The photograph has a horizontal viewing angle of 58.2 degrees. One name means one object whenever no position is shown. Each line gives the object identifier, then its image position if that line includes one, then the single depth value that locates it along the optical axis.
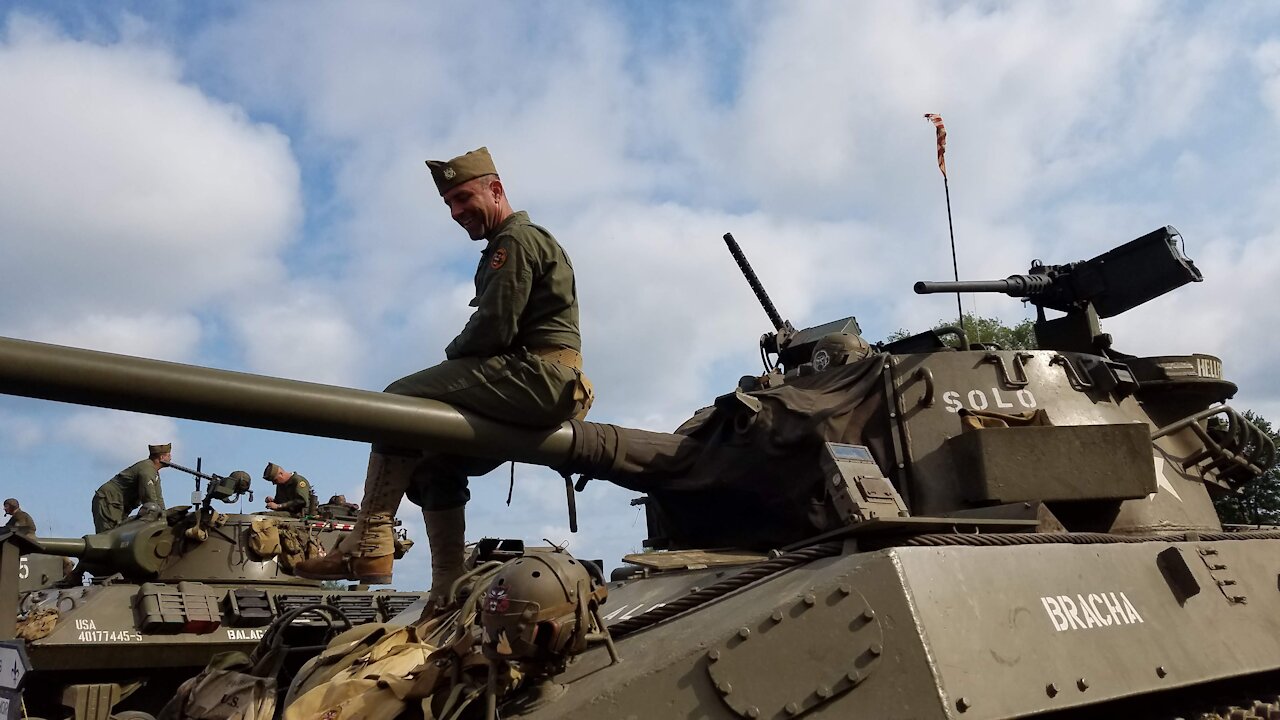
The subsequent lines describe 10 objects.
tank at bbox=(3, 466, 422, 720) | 11.91
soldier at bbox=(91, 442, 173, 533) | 15.73
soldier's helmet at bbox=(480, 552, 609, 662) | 3.56
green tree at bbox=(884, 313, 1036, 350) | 40.78
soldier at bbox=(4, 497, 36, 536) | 10.96
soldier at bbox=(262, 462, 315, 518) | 15.23
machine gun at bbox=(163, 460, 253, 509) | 14.16
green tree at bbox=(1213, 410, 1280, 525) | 24.17
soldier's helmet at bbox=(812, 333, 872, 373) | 6.61
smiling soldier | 5.05
